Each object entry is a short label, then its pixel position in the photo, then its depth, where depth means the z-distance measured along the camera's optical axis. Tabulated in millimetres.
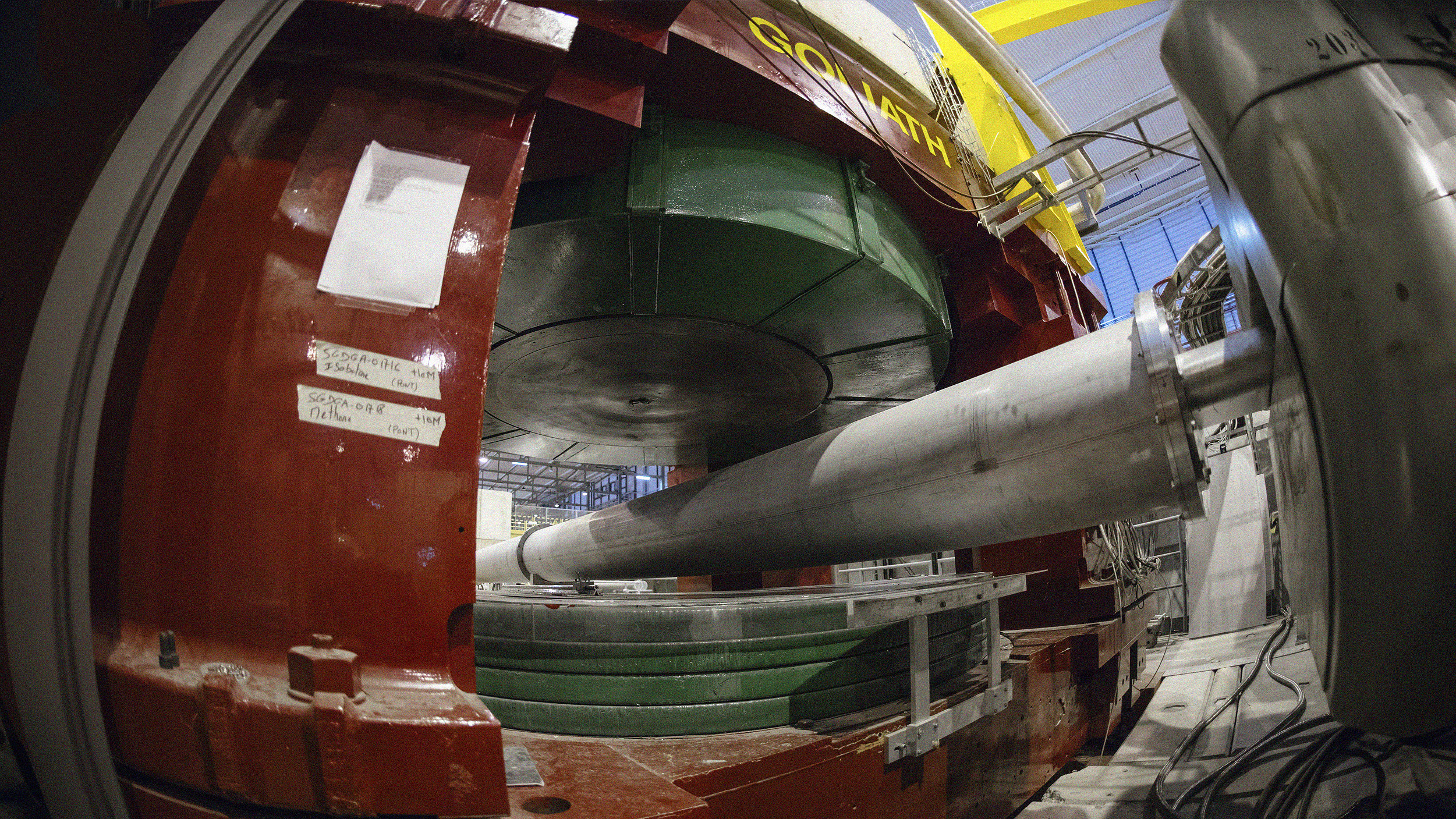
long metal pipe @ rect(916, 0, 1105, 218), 3271
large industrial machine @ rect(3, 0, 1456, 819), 1124
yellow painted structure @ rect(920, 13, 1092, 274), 3404
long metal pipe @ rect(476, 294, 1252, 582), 1838
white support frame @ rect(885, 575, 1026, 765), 1878
